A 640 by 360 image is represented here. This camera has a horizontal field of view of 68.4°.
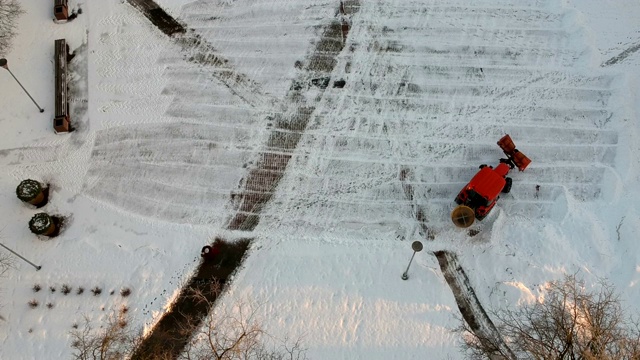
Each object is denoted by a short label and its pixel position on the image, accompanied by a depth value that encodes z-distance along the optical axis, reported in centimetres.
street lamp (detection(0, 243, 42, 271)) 1628
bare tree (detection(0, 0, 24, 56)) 2020
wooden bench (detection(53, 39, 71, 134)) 1880
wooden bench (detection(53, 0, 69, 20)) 2056
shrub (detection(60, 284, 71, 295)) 1647
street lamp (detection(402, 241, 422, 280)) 1479
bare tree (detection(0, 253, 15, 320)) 1686
